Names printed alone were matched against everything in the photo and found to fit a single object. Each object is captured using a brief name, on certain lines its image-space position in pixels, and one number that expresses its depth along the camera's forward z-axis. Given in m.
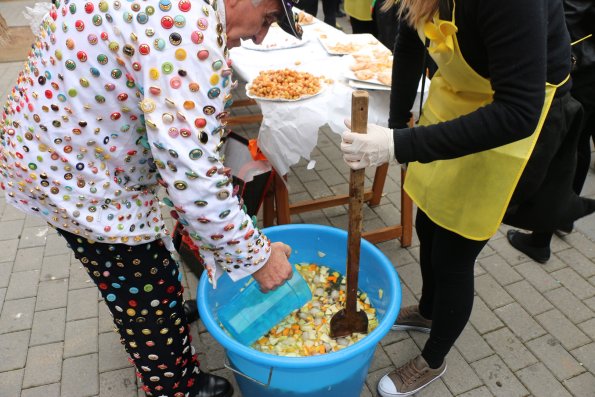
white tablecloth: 2.25
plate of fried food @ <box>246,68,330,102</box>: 2.30
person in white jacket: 0.95
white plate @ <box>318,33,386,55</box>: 2.90
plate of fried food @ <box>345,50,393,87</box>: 2.43
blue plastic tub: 1.42
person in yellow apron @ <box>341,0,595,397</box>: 1.09
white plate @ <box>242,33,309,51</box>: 2.98
